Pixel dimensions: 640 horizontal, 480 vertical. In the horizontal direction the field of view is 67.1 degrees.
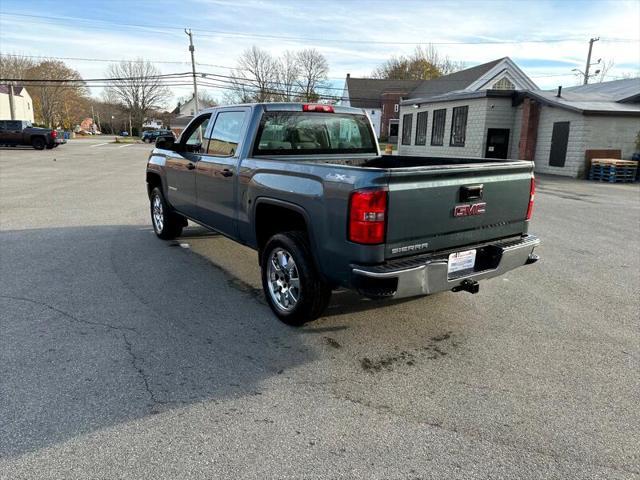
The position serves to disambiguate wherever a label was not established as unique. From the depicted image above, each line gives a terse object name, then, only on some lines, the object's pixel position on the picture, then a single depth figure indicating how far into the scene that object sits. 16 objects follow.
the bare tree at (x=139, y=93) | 77.88
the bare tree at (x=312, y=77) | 68.62
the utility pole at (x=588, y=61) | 48.31
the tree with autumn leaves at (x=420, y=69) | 72.50
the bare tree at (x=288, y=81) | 66.88
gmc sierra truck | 3.36
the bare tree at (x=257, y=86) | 64.25
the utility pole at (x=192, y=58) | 49.16
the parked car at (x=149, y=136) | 56.00
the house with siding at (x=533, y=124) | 18.88
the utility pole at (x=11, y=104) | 57.91
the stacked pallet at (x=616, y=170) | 17.78
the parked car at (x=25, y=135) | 31.42
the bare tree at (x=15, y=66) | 69.31
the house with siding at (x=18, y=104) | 58.78
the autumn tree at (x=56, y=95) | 69.75
